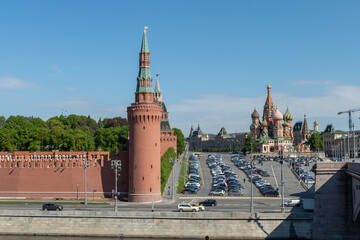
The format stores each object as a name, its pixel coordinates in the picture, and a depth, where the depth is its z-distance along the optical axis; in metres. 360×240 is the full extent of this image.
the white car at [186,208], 58.75
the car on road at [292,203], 64.06
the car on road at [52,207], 60.25
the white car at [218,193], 78.62
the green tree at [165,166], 78.50
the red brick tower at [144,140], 70.56
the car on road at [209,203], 64.62
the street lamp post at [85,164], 68.44
